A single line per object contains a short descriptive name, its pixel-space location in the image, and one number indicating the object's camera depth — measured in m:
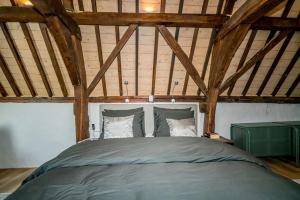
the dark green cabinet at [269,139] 2.57
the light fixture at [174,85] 2.59
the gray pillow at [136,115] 2.21
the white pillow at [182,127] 2.17
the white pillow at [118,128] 2.12
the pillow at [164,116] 2.24
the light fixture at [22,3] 1.91
